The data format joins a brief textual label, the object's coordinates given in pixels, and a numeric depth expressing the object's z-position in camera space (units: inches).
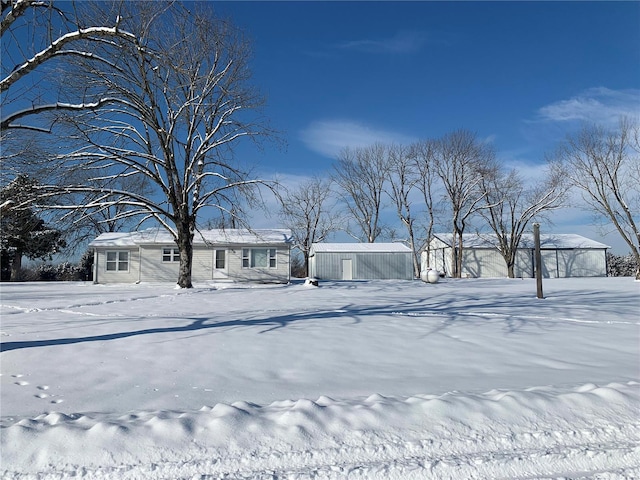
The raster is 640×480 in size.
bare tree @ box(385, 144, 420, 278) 1532.1
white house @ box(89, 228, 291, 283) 1019.9
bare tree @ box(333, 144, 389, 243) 1657.2
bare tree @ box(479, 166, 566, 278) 1408.7
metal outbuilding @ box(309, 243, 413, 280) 1239.5
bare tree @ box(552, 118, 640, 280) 1135.6
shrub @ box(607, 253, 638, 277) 1706.3
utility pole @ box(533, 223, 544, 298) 566.2
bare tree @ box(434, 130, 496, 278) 1416.1
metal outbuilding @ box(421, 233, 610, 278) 1515.7
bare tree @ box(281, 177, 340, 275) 1764.3
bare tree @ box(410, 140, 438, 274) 1491.1
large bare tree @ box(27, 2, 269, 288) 638.5
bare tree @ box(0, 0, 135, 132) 227.0
